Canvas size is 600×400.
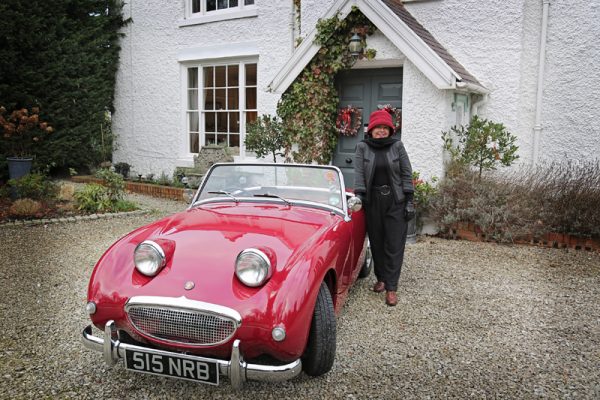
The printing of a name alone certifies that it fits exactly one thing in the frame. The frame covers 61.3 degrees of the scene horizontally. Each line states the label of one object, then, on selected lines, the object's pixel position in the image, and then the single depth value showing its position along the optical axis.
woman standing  4.69
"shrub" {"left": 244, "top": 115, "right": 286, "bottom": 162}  9.35
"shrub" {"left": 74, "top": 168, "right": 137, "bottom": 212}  8.91
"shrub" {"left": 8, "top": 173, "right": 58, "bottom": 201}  8.73
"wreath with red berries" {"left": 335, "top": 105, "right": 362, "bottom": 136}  9.13
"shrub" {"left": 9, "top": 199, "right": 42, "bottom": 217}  8.16
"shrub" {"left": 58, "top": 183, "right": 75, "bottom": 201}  9.59
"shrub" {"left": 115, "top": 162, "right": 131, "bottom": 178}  13.20
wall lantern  8.22
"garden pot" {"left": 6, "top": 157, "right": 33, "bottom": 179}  9.54
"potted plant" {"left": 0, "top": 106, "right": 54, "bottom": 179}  9.57
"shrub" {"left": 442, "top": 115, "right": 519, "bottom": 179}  7.26
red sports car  2.79
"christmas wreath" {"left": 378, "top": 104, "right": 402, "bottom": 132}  8.64
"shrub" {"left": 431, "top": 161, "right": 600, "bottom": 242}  6.69
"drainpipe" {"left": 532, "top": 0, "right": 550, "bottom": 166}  8.22
